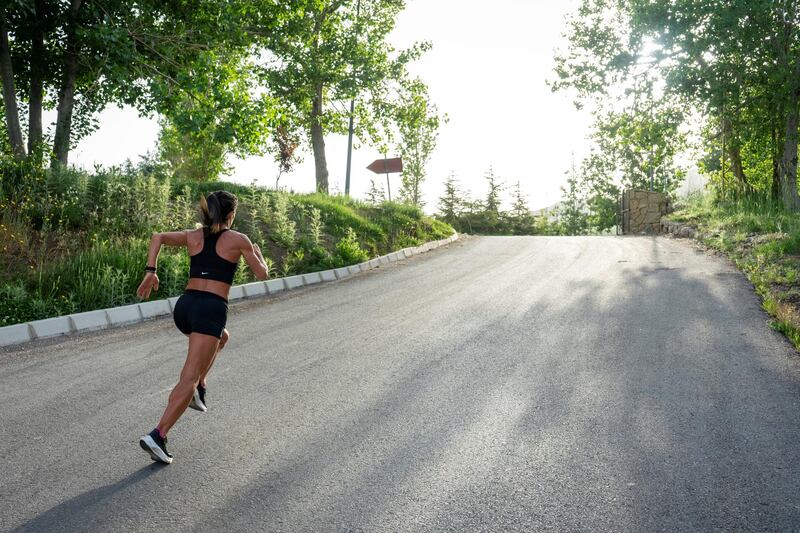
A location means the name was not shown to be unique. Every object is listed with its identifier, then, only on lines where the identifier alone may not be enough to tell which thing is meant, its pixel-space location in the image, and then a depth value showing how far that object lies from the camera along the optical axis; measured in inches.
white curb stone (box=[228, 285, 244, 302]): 440.8
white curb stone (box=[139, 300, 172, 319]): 382.6
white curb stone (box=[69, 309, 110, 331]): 347.6
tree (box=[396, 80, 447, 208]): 1092.5
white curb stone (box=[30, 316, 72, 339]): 331.8
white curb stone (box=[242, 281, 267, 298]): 455.8
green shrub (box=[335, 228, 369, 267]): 589.8
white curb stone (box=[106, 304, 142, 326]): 364.5
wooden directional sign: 864.9
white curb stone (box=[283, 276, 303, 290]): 497.1
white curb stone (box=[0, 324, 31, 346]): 317.7
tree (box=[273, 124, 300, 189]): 1227.9
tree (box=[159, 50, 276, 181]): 636.1
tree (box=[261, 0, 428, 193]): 941.8
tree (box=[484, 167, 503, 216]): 2144.4
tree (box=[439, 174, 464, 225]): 1735.9
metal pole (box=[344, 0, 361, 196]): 972.6
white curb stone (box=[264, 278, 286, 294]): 475.5
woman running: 172.1
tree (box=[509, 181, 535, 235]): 1775.3
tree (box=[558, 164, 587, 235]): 2763.3
